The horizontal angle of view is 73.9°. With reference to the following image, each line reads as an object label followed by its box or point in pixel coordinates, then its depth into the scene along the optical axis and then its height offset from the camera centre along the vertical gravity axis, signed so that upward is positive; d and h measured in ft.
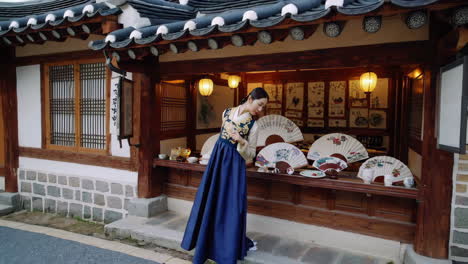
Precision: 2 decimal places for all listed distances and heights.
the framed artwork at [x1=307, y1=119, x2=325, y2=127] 30.48 -0.72
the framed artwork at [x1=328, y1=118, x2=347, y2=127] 29.58 -0.61
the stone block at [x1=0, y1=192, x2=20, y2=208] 25.52 -7.06
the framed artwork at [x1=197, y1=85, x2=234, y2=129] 25.93 +0.84
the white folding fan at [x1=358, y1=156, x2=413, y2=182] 15.28 -2.62
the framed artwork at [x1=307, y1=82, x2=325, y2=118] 30.35 +1.62
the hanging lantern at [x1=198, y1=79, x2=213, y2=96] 23.76 +2.20
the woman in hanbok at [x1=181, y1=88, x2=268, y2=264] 14.14 -3.74
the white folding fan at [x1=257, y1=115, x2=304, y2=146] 20.79 -1.03
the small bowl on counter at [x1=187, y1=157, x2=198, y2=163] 19.74 -2.85
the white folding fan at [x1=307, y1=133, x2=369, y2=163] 18.04 -1.91
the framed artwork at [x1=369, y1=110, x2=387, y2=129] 27.96 -0.26
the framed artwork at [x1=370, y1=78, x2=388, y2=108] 27.69 +1.91
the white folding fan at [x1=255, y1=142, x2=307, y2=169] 17.38 -2.31
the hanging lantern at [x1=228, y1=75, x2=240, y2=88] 27.96 +3.14
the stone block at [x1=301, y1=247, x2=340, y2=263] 14.80 -6.85
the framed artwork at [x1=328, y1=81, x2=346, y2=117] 29.50 +1.59
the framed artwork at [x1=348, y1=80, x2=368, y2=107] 28.73 +1.86
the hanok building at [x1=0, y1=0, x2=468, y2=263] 12.71 +0.65
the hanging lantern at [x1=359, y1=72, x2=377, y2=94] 24.04 +2.72
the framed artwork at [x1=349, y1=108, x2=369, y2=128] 28.73 -0.11
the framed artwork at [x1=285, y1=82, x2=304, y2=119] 31.19 +1.66
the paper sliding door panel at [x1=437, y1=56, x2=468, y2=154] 9.85 +0.35
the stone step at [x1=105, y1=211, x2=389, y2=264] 14.88 -6.83
